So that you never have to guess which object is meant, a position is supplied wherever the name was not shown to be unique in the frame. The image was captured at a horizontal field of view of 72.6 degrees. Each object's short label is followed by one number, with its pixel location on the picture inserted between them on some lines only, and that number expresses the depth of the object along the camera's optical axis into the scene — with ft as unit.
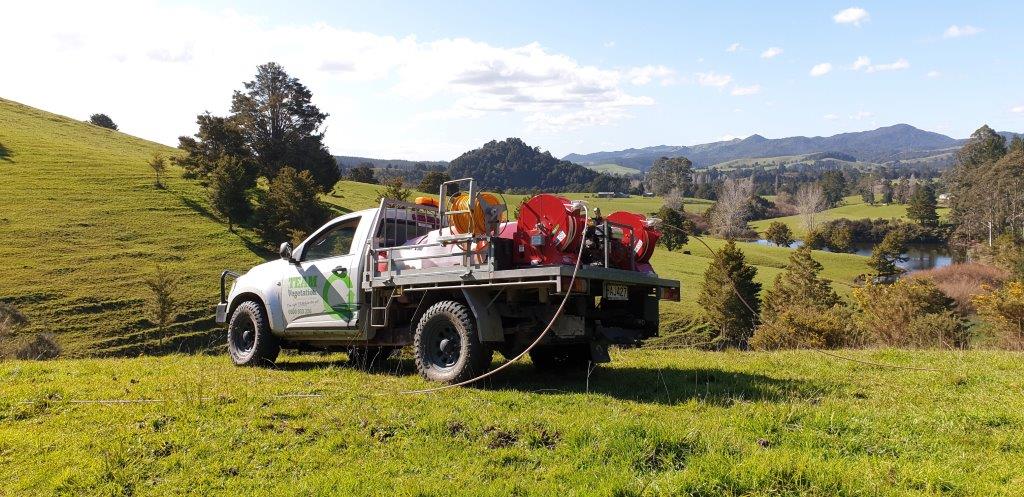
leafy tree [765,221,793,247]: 306.35
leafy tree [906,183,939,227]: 328.90
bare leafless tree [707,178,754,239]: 320.70
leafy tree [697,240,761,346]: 135.44
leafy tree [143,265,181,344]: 94.43
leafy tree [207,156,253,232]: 157.48
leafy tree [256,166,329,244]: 151.84
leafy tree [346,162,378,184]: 314.14
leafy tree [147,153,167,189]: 181.06
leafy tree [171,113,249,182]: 175.94
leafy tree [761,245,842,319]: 142.51
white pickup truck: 24.25
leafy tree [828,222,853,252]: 300.20
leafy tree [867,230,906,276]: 200.58
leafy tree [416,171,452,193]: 258.86
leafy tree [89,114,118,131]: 320.50
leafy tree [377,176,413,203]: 149.04
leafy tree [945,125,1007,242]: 291.79
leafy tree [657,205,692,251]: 227.73
